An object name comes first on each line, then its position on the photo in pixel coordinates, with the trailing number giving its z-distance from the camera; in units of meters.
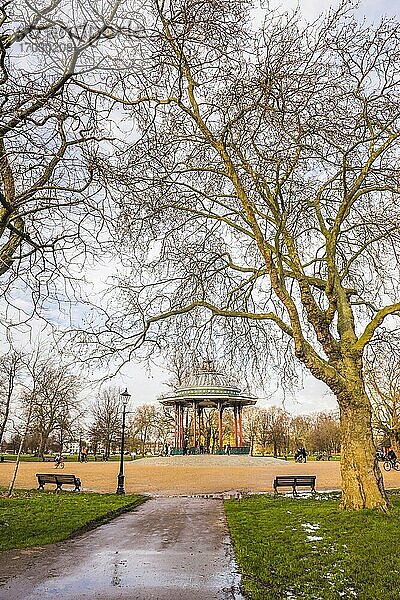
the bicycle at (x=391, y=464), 39.59
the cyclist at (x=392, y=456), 39.87
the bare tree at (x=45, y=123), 6.63
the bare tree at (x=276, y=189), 9.74
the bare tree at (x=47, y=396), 21.16
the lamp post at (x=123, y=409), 20.02
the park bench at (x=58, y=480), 20.83
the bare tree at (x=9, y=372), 21.38
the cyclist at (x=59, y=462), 39.11
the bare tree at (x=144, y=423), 70.38
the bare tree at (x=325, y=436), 72.81
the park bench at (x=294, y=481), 19.17
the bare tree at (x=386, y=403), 32.96
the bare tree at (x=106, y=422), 65.12
